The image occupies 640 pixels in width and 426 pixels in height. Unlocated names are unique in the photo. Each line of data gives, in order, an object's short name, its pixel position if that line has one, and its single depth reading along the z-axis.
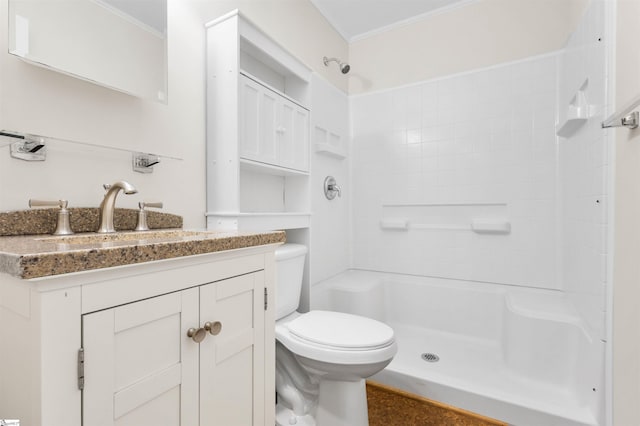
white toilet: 1.20
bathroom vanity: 0.50
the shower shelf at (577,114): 1.46
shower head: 2.31
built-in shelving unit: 1.42
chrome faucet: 0.98
